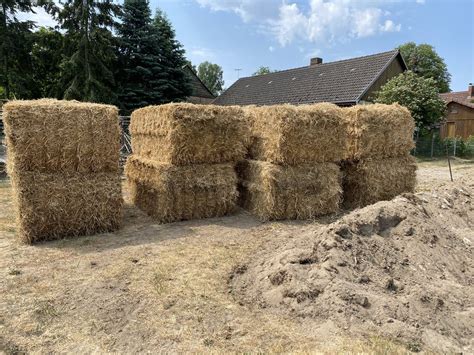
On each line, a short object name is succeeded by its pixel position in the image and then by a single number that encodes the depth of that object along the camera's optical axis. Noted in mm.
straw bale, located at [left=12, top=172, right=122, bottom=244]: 5660
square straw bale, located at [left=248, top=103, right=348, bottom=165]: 6914
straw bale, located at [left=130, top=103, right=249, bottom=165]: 6699
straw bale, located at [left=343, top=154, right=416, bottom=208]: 8086
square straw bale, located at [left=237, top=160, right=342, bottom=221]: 7012
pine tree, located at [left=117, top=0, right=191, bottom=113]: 21172
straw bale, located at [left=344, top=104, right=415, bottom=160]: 7885
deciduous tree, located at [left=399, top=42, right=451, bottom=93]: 43547
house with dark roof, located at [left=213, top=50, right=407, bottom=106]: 21250
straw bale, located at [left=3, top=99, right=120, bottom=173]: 5543
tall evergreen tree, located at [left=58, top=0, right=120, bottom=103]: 20797
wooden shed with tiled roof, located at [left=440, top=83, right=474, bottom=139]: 31297
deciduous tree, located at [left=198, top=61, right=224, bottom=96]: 76500
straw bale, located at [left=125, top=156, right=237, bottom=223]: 6832
